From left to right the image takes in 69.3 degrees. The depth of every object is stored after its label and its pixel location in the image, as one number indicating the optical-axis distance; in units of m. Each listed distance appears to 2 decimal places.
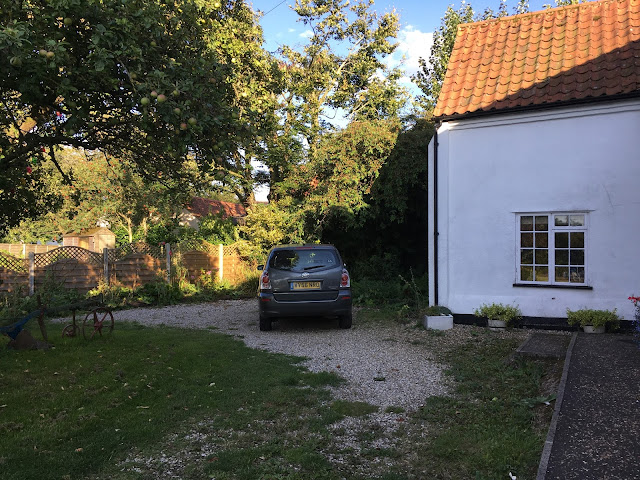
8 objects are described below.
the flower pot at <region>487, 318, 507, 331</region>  8.97
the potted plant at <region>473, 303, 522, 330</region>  8.91
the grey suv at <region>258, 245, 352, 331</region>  8.88
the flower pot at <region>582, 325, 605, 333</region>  8.21
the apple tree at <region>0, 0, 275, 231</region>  4.11
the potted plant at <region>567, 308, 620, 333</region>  8.16
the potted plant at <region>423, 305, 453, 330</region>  9.18
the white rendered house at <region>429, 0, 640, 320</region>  8.35
